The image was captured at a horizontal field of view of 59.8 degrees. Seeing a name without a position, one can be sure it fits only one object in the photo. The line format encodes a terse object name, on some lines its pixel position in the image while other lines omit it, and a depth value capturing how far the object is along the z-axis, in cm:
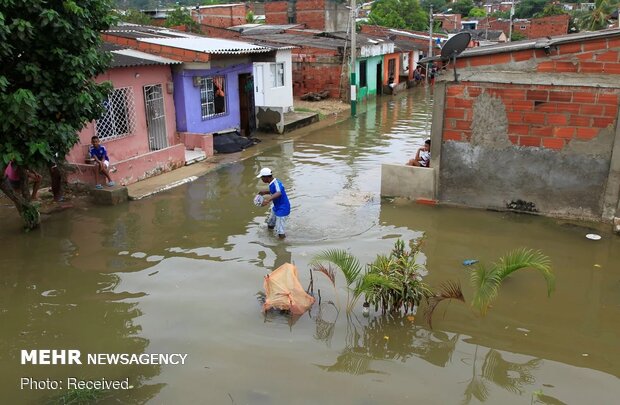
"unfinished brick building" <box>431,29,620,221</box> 893
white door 1862
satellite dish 936
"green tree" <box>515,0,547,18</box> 8025
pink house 1185
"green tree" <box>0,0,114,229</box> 741
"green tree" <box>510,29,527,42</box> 5243
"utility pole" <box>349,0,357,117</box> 2164
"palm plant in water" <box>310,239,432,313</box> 598
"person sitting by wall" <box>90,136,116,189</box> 1103
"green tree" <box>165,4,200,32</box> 3488
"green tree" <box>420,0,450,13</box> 8951
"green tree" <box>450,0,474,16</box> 8938
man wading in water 855
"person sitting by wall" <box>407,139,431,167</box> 1107
